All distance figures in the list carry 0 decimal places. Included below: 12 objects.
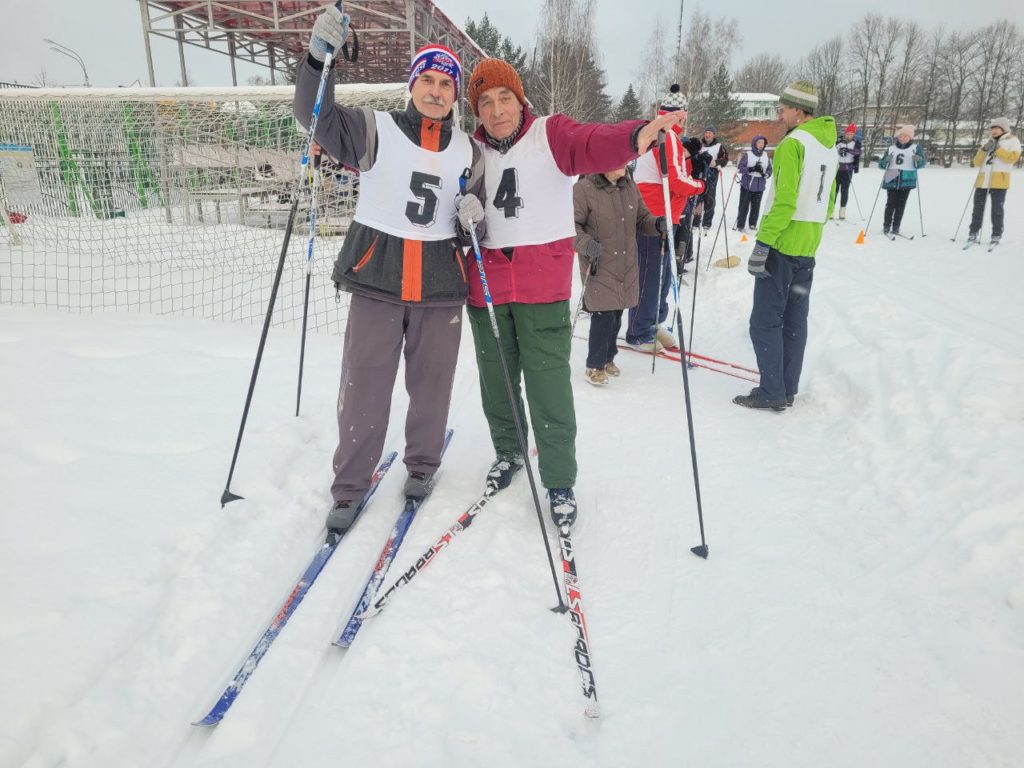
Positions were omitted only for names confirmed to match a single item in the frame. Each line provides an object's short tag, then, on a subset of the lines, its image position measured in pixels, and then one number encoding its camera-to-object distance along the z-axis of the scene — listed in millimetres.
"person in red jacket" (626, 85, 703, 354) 4957
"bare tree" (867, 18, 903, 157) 45000
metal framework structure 12766
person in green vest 3691
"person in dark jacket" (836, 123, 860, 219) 11555
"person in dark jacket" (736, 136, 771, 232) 10547
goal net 6473
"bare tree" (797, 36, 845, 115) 44562
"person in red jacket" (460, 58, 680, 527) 2475
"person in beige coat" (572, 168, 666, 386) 4355
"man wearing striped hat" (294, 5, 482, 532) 2336
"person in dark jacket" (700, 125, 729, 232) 9164
